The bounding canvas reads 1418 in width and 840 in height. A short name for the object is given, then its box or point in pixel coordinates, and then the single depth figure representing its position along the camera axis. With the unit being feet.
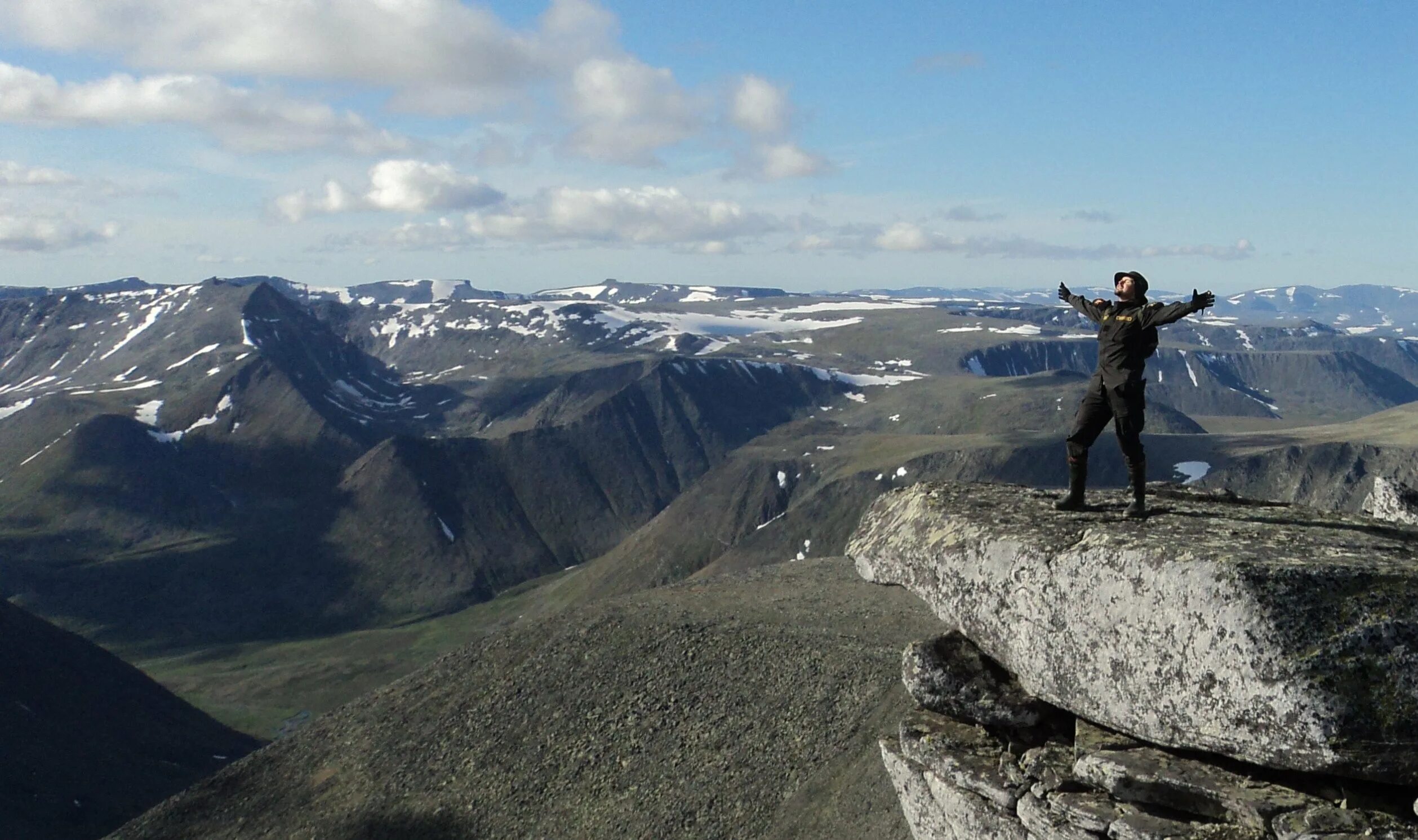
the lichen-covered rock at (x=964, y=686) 55.47
